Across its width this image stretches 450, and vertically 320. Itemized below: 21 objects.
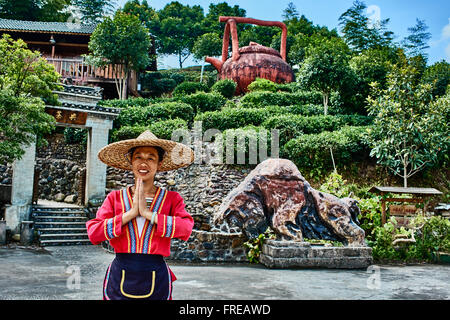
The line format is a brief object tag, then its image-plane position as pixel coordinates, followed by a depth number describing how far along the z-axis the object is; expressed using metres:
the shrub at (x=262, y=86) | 22.12
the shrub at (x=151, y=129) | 15.31
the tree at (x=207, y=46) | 36.47
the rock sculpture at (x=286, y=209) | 7.57
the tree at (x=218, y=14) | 42.06
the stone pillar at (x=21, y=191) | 11.13
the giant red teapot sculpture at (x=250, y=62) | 23.88
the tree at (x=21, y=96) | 9.43
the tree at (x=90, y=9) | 32.78
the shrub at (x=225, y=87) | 22.41
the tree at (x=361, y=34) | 29.88
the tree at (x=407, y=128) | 13.39
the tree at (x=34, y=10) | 29.12
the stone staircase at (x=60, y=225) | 11.05
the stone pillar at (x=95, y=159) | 12.82
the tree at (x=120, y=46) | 19.14
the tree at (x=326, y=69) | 17.38
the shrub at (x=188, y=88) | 23.32
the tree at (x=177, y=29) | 42.03
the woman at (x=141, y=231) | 2.43
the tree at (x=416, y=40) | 24.88
